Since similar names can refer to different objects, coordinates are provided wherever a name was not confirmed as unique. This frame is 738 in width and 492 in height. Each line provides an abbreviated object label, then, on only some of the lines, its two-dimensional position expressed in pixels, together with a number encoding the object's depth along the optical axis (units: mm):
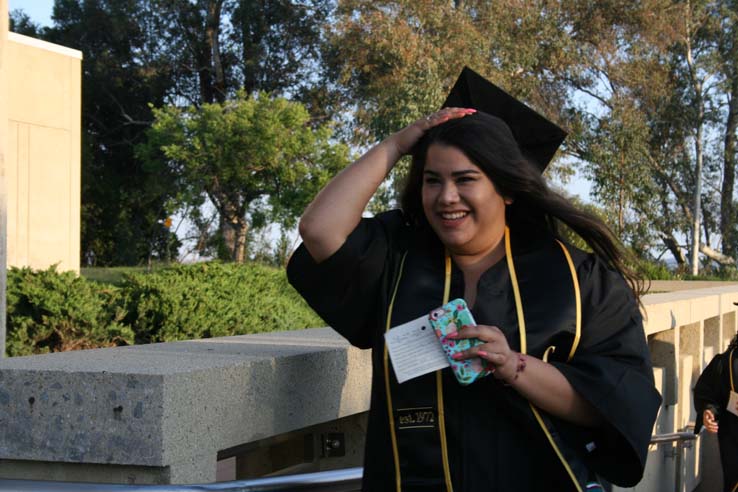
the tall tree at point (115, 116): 34719
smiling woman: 1990
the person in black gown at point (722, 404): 6750
